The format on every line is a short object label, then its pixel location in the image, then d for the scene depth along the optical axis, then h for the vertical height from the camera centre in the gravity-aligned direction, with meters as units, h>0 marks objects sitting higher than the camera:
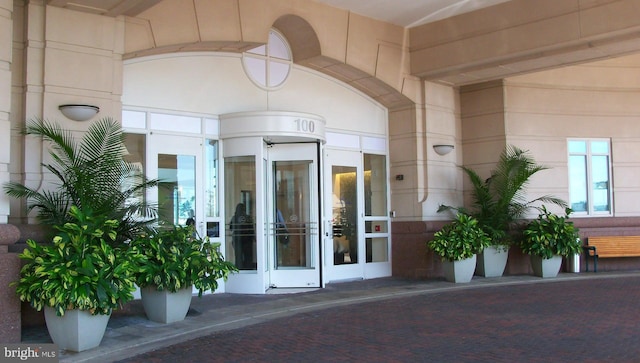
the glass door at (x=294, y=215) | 11.24 +0.10
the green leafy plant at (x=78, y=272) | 6.37 -0.51
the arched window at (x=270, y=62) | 11.52 +3.01
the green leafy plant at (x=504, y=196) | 12.85 +0.47
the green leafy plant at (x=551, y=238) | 12.67 -0.42
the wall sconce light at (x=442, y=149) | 13.59 +1.53
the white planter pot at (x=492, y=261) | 12.87 -0.89
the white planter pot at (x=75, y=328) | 6.49 -1.11
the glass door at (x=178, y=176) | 10.20 +0.78
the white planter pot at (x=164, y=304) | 7.96 -1.05
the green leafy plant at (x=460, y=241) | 11.99 -0.44
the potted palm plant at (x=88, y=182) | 7.38 +0.50
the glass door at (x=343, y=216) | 12.50 +0.08
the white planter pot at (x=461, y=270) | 12.09 -1.01
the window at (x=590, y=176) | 14.40 +0.95
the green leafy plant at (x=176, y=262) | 7.75 -0.51
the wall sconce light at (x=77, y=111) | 8.28 +1.50
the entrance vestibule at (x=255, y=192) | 10.46 +0.52
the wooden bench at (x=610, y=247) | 13.75 -0.68
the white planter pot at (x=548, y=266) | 12.80 -1.01
